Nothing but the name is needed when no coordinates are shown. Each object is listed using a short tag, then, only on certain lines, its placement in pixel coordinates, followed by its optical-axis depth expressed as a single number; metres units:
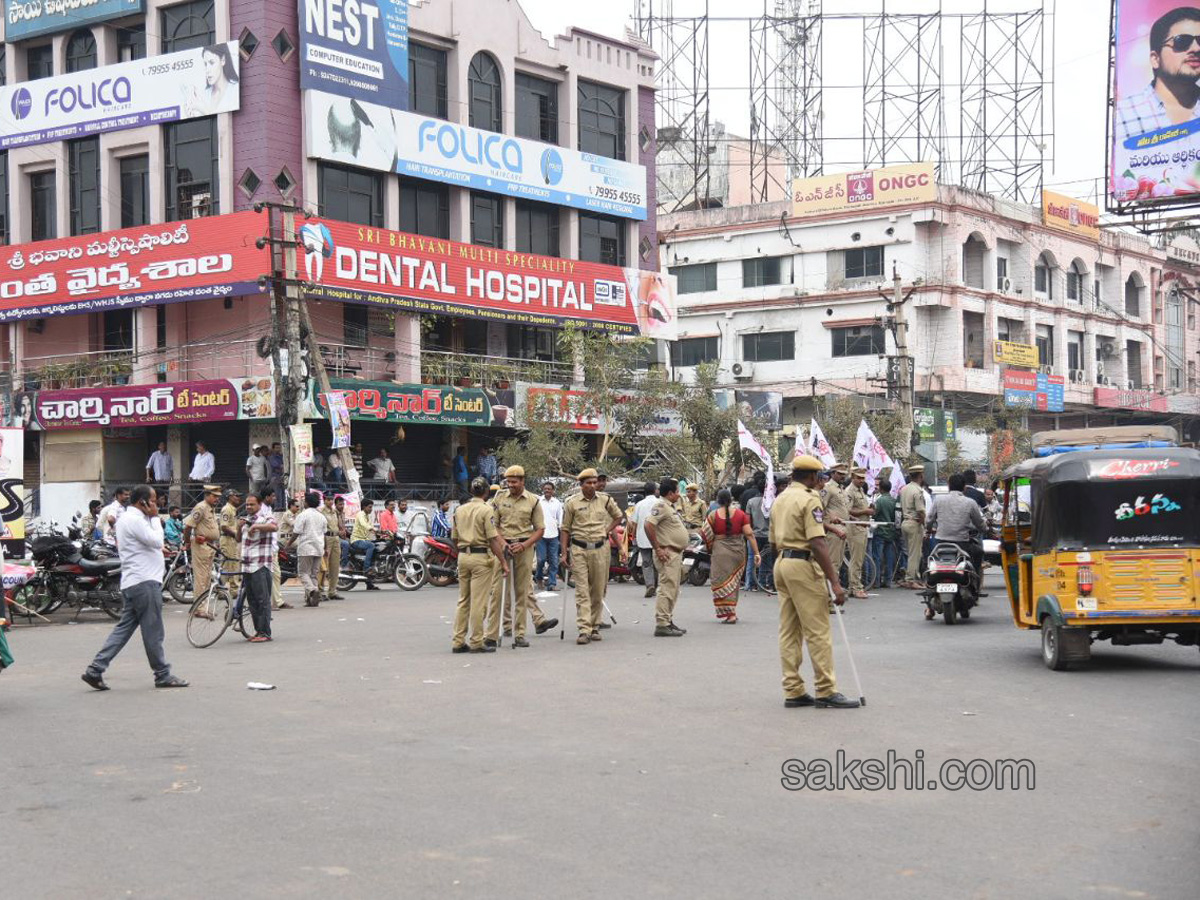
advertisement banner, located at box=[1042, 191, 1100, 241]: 62.00
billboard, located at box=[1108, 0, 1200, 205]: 37.56
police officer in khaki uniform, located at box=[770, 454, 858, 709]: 10.36
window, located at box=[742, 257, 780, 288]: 60.72
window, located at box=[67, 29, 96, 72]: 39.03
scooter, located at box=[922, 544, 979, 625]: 16.52
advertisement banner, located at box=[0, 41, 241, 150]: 36.38
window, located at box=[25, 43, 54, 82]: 40.00
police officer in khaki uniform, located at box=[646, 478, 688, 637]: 15.95
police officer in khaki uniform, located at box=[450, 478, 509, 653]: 14.46
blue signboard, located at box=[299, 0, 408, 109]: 36.66
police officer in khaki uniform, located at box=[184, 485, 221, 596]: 18.66
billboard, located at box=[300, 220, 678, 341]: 37.09
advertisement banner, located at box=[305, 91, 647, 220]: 37.34
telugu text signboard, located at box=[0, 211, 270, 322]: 35.69
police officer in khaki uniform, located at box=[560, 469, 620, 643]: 15.36
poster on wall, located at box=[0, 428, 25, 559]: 19.39
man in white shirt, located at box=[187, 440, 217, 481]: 34.97
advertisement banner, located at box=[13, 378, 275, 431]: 34.88
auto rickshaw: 12.14
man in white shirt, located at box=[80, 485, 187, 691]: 11.91
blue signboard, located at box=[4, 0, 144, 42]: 37.84
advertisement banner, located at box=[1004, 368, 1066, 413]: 58.62
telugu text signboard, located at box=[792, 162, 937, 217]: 56.43
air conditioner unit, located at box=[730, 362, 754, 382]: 60.91
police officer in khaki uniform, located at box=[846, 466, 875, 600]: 21.56
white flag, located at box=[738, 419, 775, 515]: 22.77
